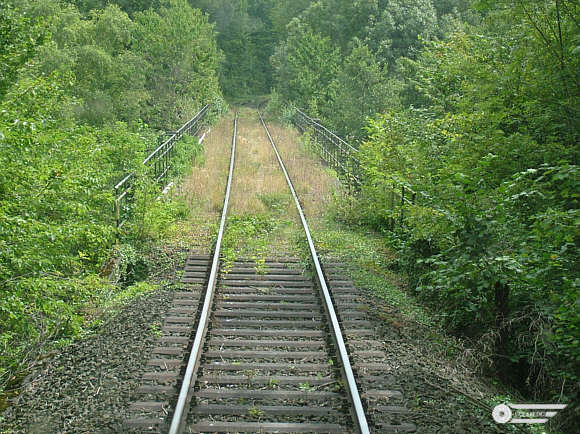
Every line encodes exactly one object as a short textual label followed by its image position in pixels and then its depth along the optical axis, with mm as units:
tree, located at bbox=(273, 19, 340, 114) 37625
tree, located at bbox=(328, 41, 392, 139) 25189
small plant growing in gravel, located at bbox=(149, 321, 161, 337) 6863
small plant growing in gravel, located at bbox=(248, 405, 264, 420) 5195
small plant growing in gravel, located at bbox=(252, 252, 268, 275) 9434
